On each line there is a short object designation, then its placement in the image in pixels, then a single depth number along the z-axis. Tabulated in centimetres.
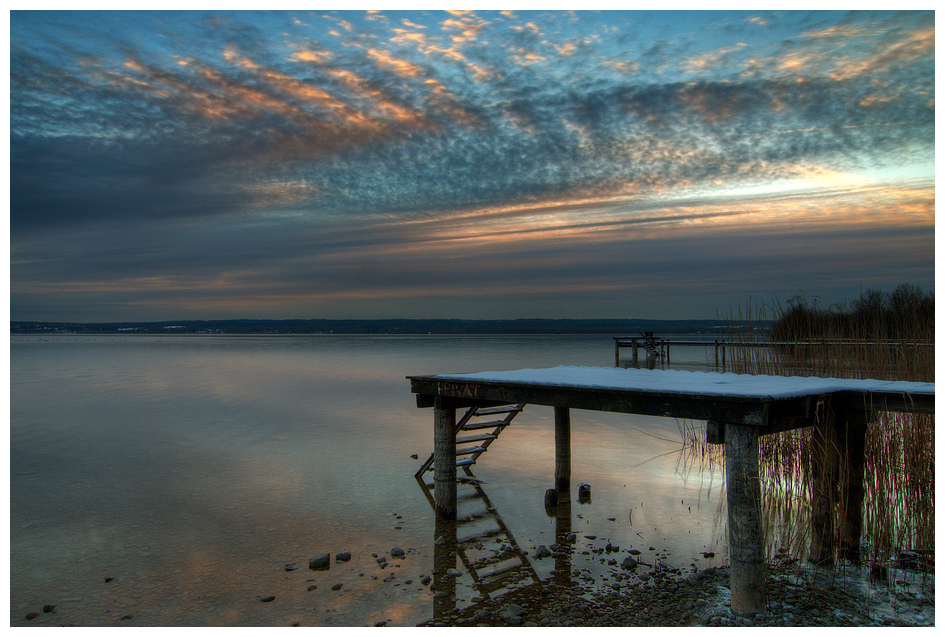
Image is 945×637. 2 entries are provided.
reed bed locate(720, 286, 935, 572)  639
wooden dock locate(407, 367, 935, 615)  516
